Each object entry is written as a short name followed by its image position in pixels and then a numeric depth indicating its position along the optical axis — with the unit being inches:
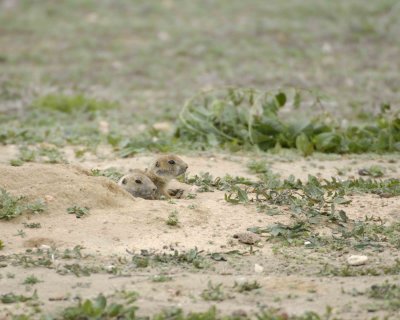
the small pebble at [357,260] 430.6
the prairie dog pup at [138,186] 530.6
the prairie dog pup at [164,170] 544.7
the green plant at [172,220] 473.1
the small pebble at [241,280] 398.6
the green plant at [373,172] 605.1
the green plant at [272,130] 674.8
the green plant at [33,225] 463.2
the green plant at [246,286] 394.0
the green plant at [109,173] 556.7
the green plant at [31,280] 397.7
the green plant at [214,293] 382.0
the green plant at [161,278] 401.4
